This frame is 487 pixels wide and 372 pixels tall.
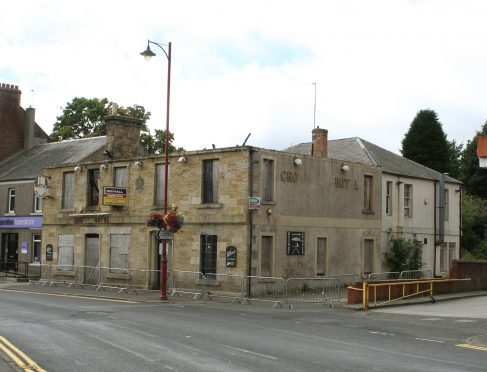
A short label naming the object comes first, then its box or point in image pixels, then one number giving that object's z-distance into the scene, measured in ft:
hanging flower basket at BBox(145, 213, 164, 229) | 89.71
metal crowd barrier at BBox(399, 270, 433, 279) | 111.65
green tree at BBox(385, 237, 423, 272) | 113.39
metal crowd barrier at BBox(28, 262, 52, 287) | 119.08
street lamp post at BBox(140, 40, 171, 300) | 85.97
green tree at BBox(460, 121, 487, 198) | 199.31
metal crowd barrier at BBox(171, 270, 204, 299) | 94.79
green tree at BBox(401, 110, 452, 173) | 211.61
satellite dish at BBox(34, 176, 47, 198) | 122.42
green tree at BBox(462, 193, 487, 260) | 156.25
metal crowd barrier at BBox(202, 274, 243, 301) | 90.02
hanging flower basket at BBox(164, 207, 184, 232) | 88.99
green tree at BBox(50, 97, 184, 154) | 207.21
